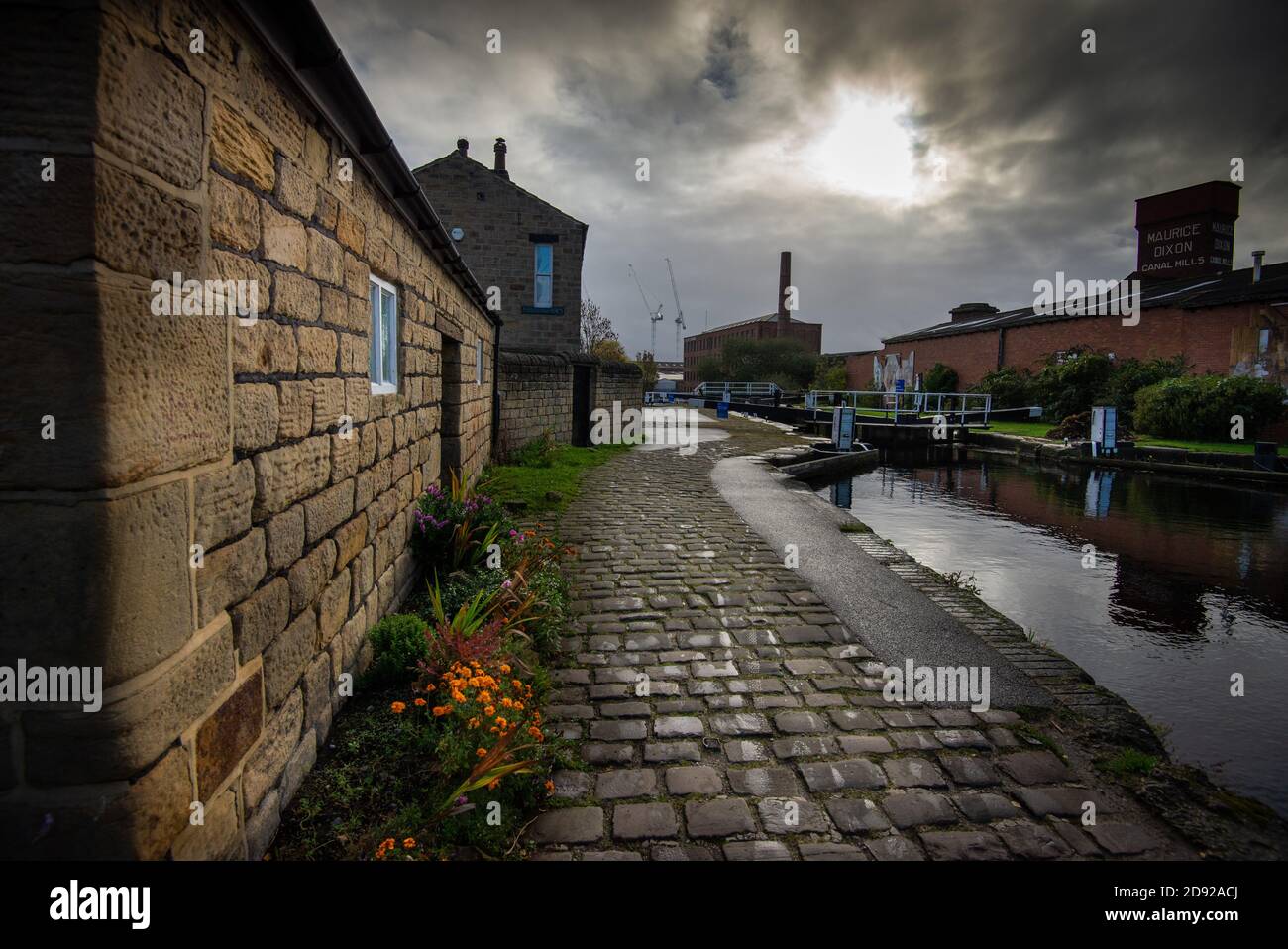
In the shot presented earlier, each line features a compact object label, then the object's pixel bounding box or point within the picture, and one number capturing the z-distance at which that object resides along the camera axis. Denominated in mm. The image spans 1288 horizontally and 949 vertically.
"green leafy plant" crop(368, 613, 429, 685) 3498
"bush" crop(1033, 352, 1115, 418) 25625
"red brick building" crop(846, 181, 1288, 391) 21594
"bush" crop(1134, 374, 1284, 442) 17844
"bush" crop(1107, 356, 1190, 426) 23094
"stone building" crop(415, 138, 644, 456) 19062
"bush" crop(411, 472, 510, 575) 5105
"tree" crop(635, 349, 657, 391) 54375
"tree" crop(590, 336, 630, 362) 39922
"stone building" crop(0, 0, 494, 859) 1495
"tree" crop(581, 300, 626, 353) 42469
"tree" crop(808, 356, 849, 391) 48312
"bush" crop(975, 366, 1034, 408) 29558
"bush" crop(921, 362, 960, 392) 36438
